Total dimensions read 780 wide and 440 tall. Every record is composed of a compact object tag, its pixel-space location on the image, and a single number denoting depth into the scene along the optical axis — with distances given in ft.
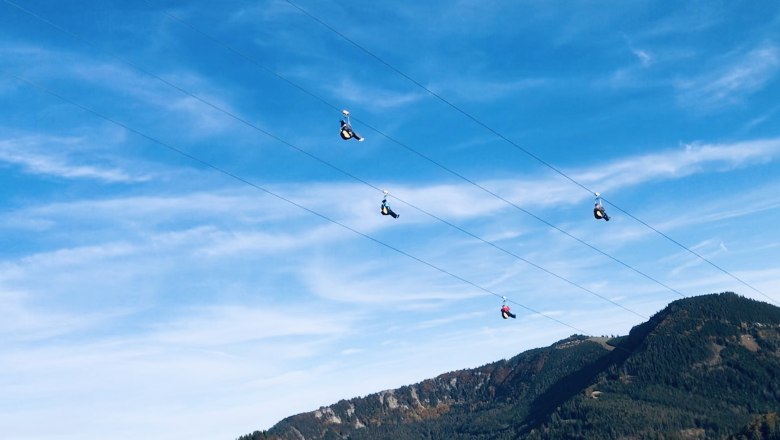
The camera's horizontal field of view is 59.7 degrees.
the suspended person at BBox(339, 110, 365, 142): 241.76
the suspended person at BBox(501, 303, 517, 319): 350.64
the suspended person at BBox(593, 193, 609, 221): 310.24
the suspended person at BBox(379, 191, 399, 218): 280.37
